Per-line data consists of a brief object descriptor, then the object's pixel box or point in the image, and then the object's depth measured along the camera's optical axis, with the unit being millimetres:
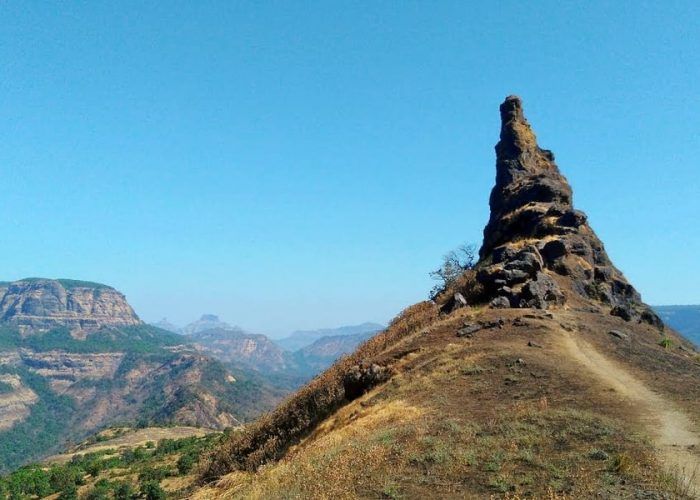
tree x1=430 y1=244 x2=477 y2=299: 52806
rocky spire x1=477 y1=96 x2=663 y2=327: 31984
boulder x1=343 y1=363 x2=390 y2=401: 22922
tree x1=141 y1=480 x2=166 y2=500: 47019
